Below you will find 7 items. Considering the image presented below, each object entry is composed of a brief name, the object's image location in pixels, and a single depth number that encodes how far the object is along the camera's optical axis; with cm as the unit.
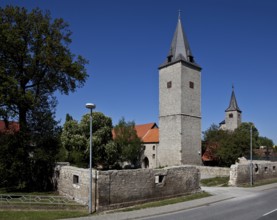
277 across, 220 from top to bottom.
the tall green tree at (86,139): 4278
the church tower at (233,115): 8375
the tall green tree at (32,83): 2302
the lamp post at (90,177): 1502
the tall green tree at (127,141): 5172
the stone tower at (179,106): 4747
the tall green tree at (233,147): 4219
